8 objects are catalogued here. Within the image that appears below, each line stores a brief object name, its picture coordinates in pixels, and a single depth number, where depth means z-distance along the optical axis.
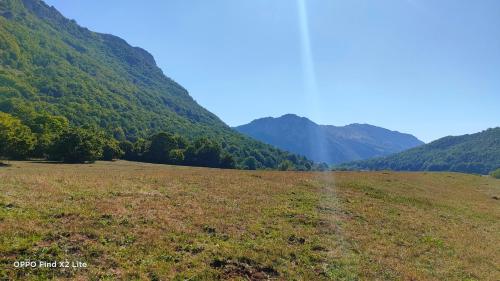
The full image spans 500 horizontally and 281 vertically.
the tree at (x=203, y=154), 165.62
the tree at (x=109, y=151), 105.13
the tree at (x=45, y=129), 81.31
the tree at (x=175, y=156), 146.25
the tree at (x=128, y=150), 141.93
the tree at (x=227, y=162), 170.77
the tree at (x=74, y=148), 77.25
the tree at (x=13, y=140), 64.12
